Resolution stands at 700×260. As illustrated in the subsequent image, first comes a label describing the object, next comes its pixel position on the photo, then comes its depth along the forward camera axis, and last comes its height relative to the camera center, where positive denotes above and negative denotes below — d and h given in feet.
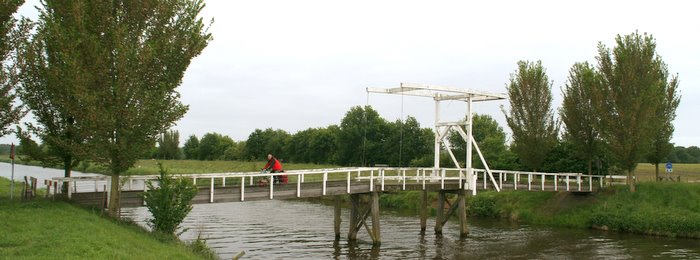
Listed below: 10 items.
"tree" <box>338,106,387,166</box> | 249.96 +10.08
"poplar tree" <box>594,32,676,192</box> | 99.71 +11.38
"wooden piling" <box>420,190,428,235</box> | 91.91 -8.50
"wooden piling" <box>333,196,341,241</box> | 81.16 -9.07
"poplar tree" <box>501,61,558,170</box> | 118.21 +9.85
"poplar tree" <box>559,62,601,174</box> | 112.16 +9.17
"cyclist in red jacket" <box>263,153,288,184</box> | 70.95 -1.32
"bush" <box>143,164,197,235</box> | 52.44 -4.19
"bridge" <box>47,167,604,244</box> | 60.75 -4.05
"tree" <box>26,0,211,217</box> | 52.19 +8.64
